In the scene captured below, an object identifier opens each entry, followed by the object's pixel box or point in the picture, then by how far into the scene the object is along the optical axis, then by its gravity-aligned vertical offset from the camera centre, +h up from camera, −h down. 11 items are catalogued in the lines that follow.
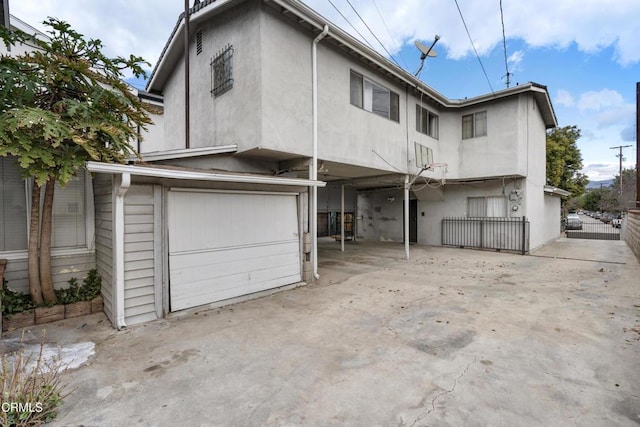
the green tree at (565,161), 20.23 +3.56
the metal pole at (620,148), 32.98 +6.83
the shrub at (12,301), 4.14 -1.26
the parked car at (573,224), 22.11 -1.08
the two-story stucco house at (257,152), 4.57 +1.50
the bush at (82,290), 4.69 -1.25
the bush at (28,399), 2.09 -1.40
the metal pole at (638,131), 11.01 +2.91
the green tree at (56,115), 3.63 +1.32
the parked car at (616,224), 22.67 -1.15
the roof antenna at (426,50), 9.38 +5.07
